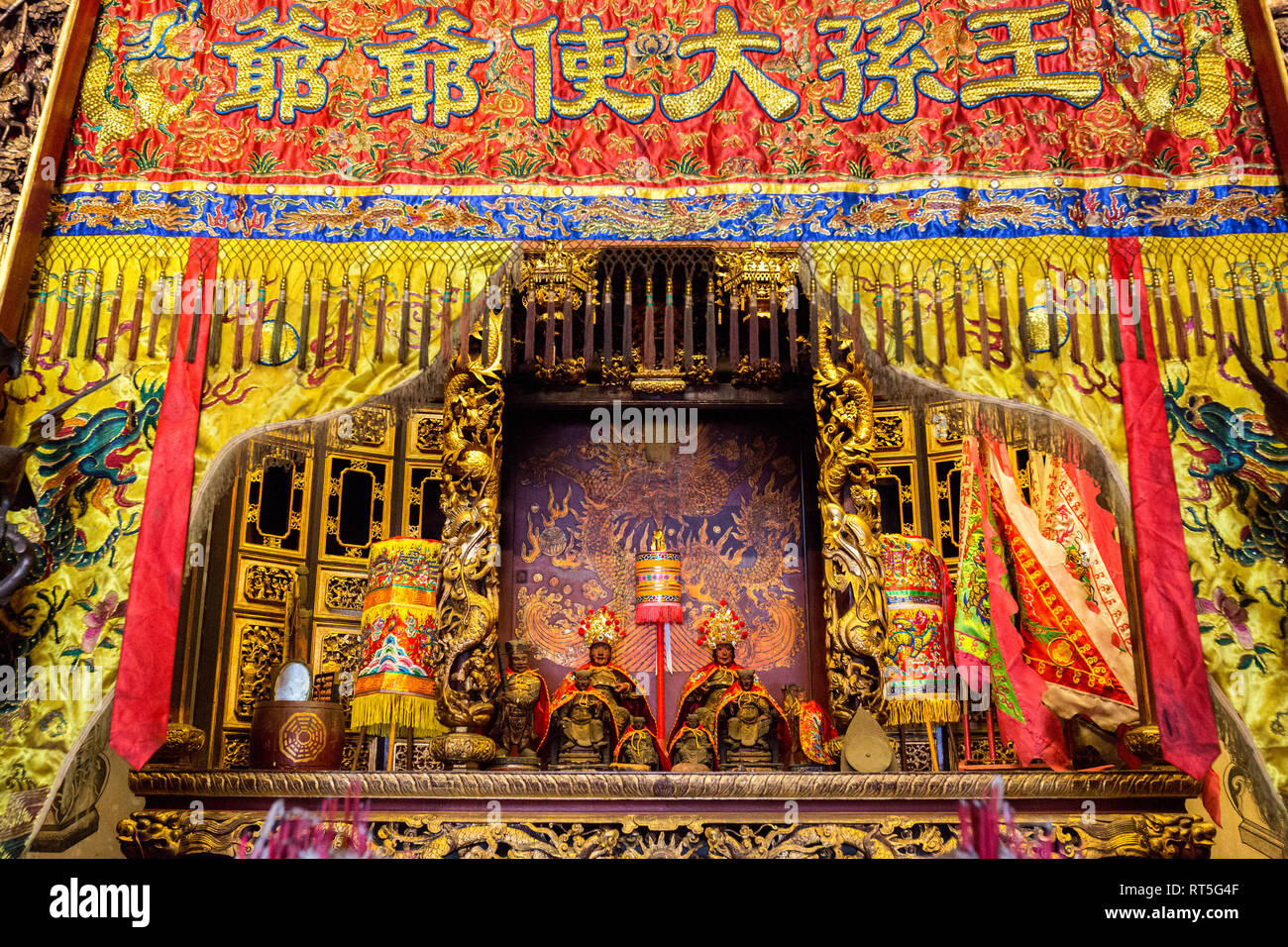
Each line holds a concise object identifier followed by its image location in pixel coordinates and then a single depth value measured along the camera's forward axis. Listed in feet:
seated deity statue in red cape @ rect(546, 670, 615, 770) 17.25
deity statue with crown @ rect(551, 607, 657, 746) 17.70
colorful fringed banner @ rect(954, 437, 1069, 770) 16.38
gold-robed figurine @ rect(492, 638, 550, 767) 17.28
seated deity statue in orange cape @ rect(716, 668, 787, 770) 17.24
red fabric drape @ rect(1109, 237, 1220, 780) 15.10
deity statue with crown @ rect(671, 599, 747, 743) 17.88
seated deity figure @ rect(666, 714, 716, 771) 17.08
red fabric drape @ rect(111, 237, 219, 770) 15.47
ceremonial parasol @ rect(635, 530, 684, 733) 18.60
